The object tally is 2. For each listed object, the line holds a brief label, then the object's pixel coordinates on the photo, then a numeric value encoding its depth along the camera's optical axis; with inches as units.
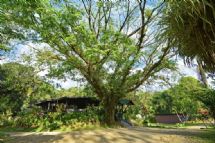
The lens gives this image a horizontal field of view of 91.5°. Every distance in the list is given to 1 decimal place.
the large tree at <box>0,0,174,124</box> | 174.2
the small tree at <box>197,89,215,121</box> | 212.6
